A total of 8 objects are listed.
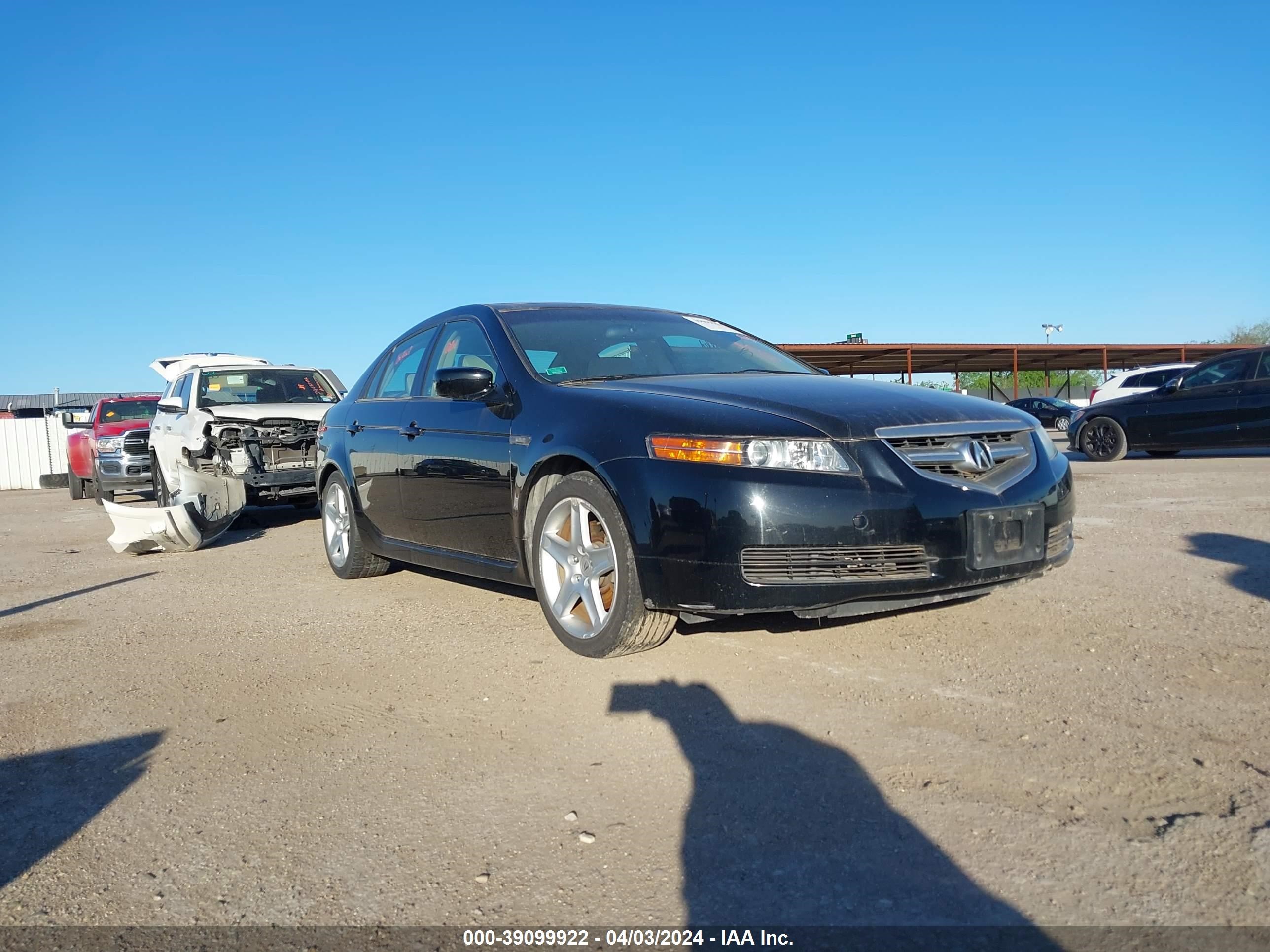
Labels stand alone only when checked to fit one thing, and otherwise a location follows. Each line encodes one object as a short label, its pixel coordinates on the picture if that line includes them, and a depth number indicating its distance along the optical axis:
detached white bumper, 7.88
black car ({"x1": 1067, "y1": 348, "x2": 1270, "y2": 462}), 12.00
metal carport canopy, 34.28
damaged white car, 8.02
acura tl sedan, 3.39
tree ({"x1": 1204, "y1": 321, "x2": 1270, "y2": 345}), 65.13
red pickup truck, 13.84
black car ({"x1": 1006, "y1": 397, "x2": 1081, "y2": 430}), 37.16
